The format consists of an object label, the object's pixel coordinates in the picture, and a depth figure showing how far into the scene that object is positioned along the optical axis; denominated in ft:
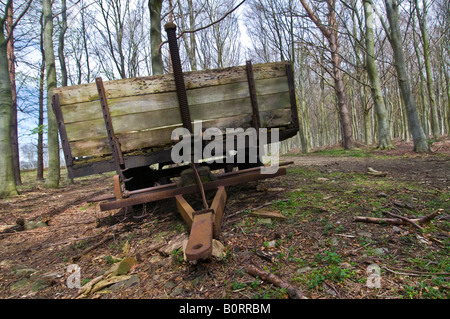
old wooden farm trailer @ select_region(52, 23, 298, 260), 8.51
